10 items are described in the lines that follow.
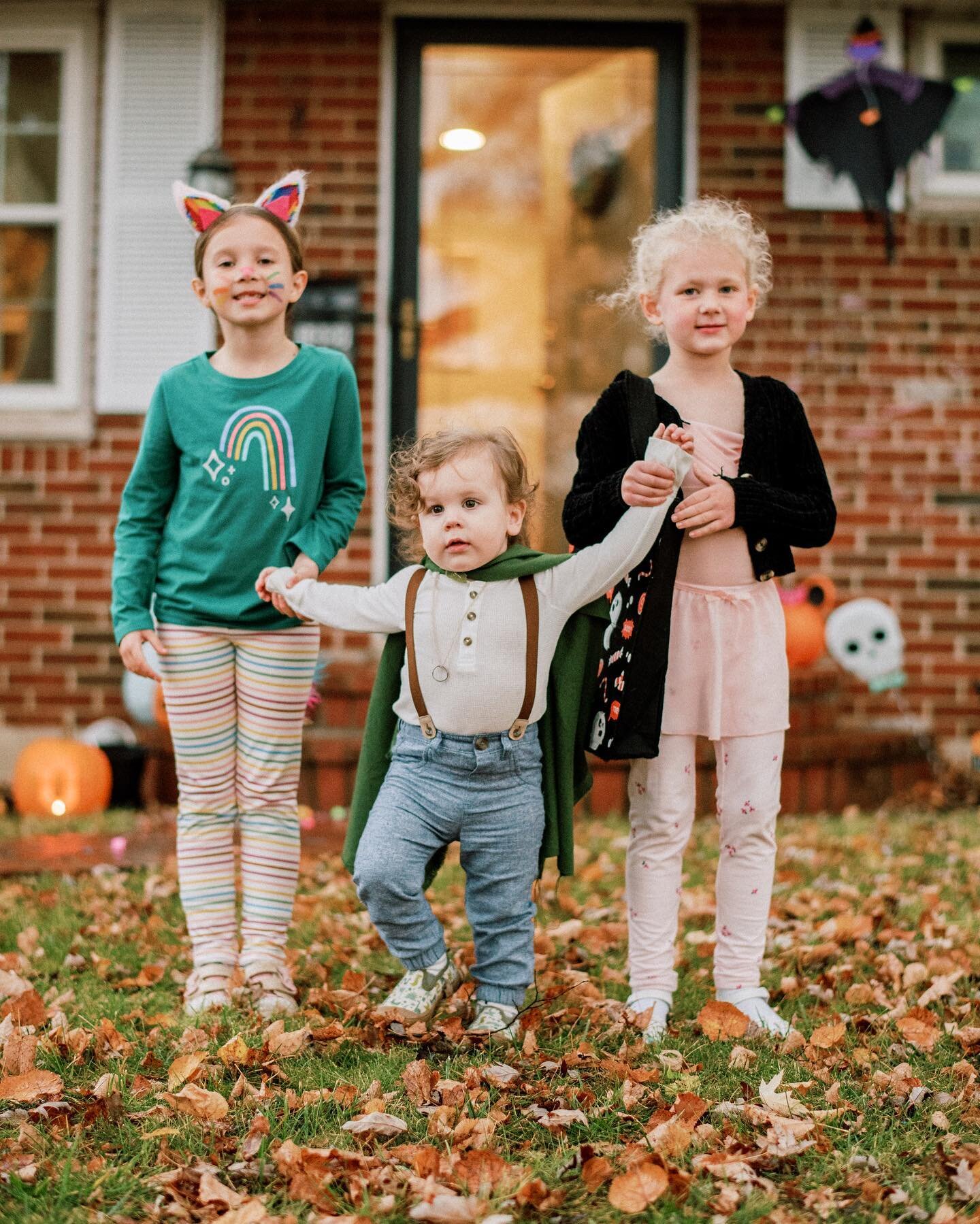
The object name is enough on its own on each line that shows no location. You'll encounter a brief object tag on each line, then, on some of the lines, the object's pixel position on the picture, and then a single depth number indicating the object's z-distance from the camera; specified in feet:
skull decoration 19.71
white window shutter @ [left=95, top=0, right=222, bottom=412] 20.48
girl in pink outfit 9.33
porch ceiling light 22.31
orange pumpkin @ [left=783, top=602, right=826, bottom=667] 19.22
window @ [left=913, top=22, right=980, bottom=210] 20.61
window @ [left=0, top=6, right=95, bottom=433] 20.74
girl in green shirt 9.95
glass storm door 21.06
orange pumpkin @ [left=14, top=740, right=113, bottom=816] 18.49
